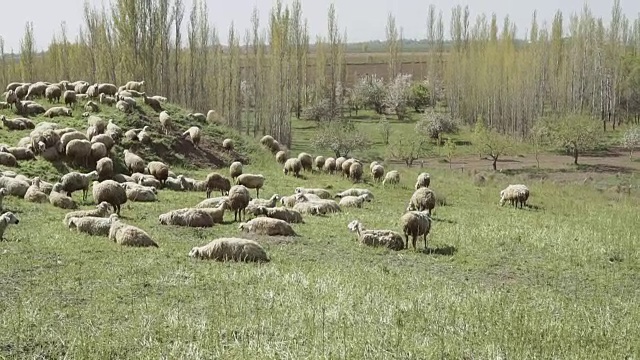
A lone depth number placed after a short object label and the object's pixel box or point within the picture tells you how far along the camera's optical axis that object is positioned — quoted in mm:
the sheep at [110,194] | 18328
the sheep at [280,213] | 18984
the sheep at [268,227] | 16688
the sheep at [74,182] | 20188
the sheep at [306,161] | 34222
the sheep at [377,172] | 32656
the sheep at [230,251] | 13188
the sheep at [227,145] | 35406
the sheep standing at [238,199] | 19047
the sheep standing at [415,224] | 15805
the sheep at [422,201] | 21438
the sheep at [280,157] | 36344
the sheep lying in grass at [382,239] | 16047
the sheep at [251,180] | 25531
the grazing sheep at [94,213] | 15939
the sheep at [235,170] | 29266
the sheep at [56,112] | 32281
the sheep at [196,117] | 37684
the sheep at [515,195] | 26359
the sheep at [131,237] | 13922
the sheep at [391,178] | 31703
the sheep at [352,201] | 23766
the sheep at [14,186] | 19734
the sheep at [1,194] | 16659
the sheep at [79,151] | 25328
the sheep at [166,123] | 34031
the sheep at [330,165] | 34500
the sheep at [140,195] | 21647
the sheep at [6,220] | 13664
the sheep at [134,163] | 27172
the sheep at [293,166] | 32656
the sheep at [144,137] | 31077
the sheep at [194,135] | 34162
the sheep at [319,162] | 35469
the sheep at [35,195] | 19328
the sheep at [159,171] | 25766
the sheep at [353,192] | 26281
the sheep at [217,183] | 23375
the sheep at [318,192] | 25516
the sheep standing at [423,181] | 28500
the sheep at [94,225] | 14938
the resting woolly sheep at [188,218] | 17422
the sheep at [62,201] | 18812
